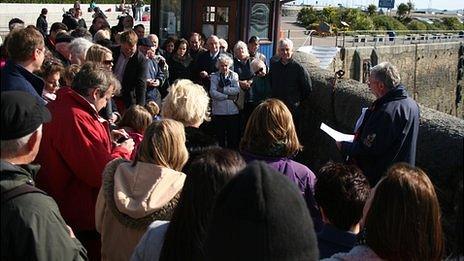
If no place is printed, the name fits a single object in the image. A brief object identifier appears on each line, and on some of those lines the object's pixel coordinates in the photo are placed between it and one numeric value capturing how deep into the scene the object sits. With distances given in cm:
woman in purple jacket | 388
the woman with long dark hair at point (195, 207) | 254
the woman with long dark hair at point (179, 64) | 892
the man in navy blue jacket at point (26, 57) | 428
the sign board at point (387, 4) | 6200
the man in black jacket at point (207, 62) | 872
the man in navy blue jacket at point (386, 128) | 485
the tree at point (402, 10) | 6644
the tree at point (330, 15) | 4553
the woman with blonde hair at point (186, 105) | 436
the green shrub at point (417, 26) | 5509
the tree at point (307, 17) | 4775
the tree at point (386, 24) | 5000
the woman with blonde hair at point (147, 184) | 322
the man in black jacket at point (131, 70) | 686
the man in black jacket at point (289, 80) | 755
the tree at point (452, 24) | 6439
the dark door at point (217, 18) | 1208
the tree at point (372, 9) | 6495
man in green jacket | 259
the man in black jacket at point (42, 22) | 1603
